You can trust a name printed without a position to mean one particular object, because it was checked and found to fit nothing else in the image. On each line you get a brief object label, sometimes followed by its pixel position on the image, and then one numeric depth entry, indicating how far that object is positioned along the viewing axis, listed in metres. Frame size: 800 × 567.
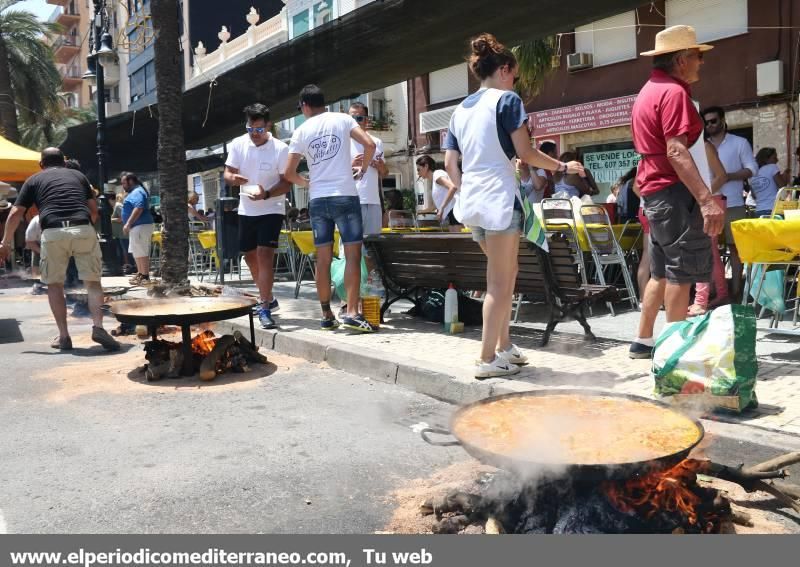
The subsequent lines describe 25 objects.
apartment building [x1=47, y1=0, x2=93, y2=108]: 62.62
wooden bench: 5.75
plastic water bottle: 6.63
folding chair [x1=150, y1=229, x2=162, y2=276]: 16.53
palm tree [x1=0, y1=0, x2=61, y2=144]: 32.22
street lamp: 15.18
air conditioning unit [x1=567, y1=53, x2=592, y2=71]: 19.91
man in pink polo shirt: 4.30
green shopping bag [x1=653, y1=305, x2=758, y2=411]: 3.59
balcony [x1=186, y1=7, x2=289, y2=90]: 32.59
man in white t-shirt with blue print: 6.58
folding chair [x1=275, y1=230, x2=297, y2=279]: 11.65
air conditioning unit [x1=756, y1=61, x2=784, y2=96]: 15.68
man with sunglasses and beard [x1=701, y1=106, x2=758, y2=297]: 6.88
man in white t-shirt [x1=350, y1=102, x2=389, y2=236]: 7.32
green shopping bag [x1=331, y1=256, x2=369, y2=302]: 7.38
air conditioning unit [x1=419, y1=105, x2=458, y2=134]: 25.03
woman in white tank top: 4.51
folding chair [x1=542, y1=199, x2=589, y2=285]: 7.32
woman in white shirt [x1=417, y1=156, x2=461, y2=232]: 8.09
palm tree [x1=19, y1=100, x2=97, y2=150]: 36.45
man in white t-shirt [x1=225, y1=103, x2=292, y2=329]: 7.29
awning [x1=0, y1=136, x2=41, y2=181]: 12.42
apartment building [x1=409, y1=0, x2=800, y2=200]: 15.98
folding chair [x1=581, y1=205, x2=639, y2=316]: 7.41
